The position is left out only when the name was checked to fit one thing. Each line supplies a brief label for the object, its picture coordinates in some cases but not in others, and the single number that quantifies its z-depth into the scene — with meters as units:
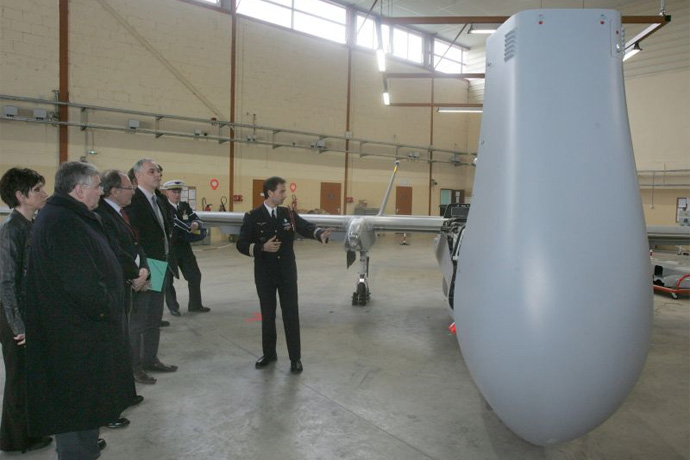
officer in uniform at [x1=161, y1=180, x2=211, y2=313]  5.36
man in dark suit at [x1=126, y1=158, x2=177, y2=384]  3.66
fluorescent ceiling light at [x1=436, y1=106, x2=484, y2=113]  6.39
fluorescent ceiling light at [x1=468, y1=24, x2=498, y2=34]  6.26
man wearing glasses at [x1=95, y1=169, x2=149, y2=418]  2.95
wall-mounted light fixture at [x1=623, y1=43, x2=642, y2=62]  7.63
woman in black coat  2.39
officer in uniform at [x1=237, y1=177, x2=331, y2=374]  3.93
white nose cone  1.67
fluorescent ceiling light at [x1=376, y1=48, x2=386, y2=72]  8.01
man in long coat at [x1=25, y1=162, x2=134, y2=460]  1.89
